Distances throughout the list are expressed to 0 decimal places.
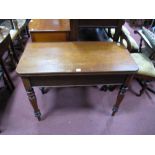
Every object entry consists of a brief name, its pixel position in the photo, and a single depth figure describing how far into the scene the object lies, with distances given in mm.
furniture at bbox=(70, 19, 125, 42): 1419
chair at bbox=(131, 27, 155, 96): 1630
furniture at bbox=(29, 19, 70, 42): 1454
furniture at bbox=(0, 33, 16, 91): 1575
